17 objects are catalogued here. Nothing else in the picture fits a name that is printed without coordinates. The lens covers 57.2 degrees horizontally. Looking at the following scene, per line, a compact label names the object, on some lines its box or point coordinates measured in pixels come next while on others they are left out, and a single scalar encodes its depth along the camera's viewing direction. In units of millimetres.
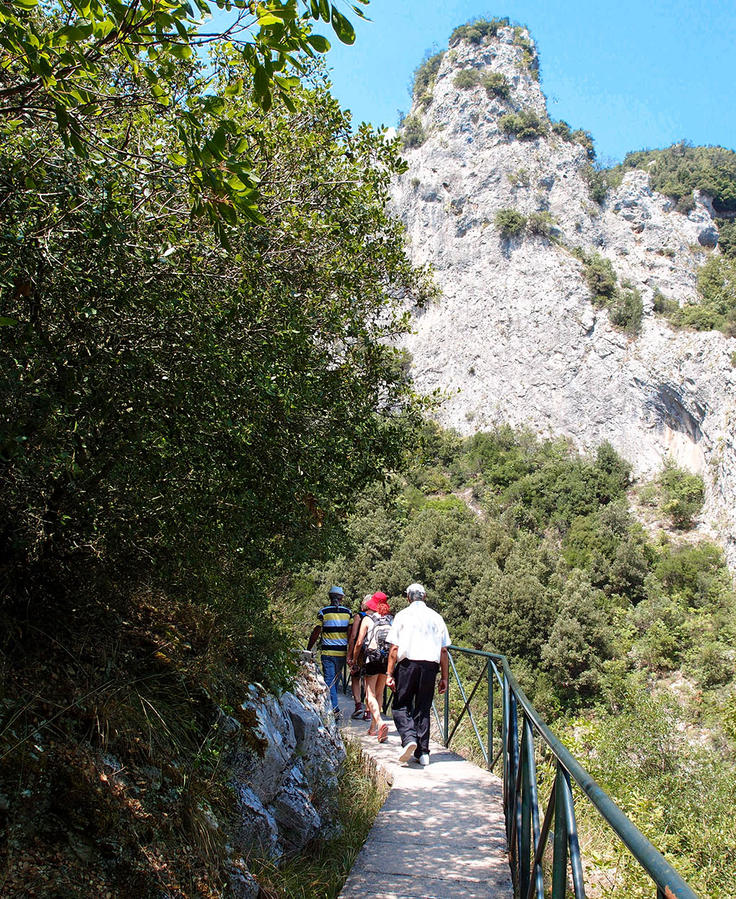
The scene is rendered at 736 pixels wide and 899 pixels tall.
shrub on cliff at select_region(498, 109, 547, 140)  47781
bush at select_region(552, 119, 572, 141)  50938
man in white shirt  5754
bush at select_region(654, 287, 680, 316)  38531
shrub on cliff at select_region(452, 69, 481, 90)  50750
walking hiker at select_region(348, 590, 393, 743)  6805
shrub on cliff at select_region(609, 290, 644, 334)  38562
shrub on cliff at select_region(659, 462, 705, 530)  29500
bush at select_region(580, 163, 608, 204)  47094
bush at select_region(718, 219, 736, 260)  45000
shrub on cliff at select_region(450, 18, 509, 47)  53281
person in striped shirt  7363
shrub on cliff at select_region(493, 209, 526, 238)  44062
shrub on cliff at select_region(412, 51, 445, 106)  55000
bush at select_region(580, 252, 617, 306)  41031
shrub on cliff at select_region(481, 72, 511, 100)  49750
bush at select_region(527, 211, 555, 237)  43688
